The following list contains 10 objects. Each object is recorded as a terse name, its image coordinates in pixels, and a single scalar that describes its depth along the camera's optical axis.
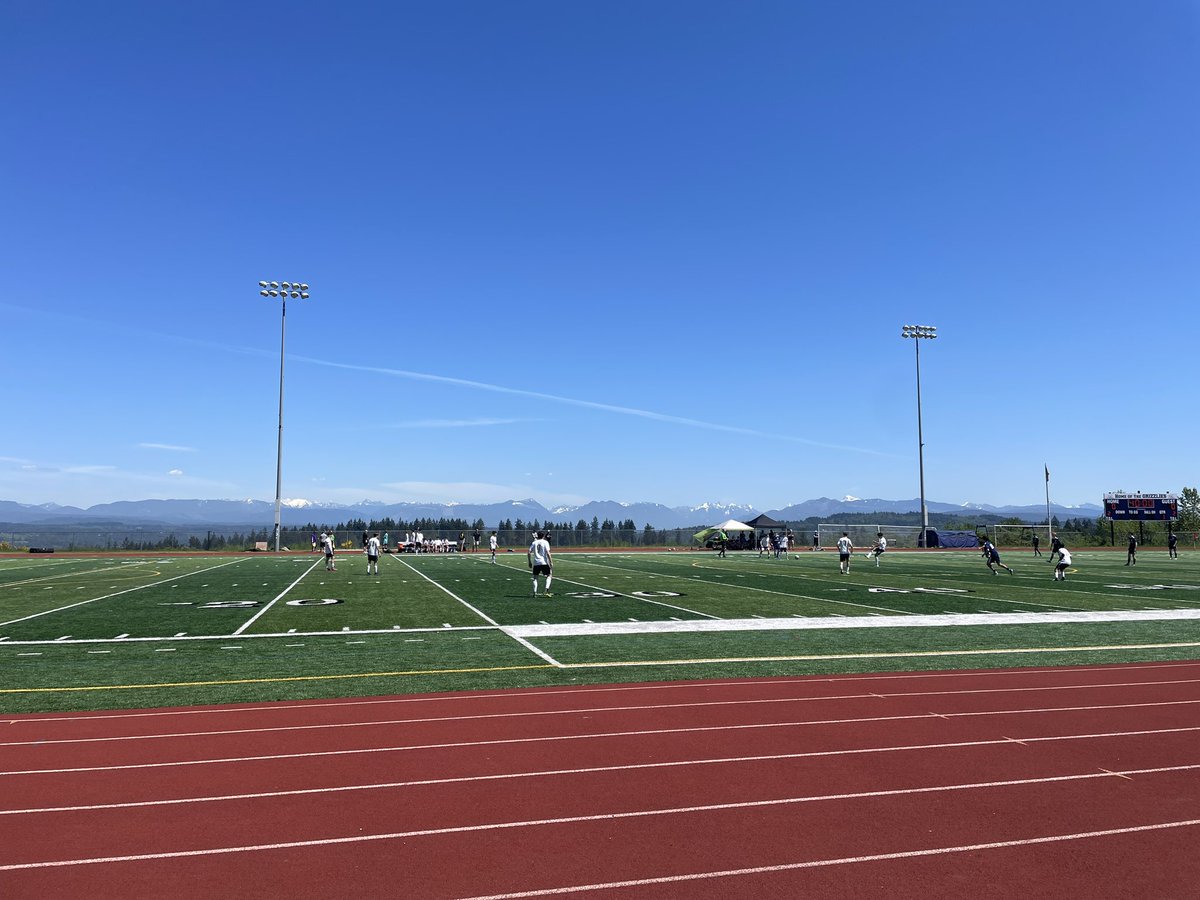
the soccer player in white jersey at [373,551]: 31.93
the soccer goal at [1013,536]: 77.88
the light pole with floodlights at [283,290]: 58.72
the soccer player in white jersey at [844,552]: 33.00
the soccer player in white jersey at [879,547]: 40.13
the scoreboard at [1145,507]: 66.44
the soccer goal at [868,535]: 75.22
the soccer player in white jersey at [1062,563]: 27.69
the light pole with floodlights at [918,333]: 74.62
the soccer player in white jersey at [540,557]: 22.20
